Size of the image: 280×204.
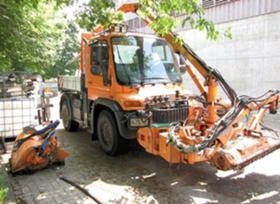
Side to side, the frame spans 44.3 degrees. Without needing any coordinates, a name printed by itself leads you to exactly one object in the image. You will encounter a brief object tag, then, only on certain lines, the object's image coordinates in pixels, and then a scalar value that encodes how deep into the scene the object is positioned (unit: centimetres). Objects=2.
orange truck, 483
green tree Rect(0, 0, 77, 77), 525
